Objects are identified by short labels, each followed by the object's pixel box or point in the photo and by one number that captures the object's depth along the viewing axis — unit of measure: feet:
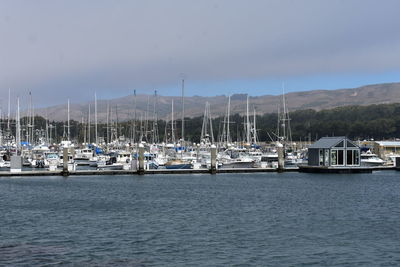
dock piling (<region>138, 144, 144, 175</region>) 273.33
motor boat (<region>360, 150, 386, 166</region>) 374.84
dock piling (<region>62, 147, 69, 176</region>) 264.31
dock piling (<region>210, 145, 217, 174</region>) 280.43
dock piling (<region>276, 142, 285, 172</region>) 290.37
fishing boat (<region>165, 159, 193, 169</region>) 321.93
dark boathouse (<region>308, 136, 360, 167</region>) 281.33
